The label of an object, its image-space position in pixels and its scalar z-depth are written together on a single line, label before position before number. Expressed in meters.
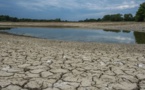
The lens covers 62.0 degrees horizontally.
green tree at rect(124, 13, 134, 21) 36.27
